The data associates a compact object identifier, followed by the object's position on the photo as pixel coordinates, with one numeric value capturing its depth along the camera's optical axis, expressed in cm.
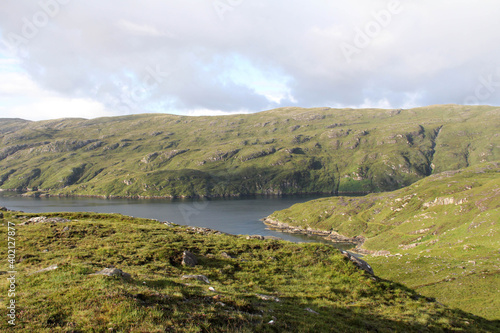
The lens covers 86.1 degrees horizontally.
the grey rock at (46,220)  4733
